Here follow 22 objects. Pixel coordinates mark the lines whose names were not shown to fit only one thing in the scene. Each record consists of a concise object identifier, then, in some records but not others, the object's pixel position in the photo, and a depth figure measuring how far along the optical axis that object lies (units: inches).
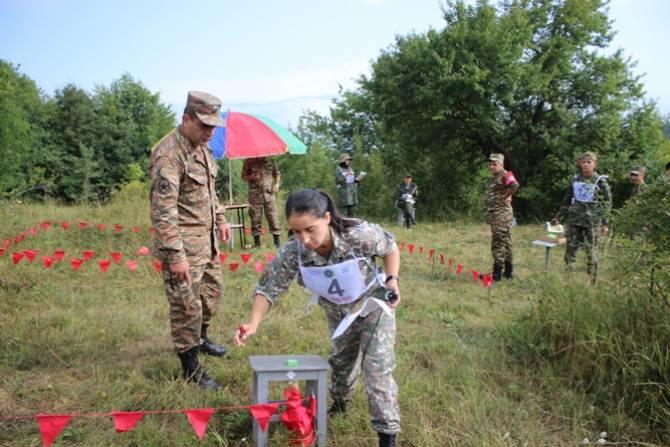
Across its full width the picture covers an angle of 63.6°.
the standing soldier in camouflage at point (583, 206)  267.0
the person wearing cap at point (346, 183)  557.9
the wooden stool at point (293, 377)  110.7
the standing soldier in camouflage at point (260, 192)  360.8
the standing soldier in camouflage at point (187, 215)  135.0
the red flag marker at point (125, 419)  100.9
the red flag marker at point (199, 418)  105.5
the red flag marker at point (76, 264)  248.0
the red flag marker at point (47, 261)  257.7
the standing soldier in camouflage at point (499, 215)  287.7
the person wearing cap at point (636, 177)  289.3
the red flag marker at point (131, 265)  249.9
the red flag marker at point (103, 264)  242.8
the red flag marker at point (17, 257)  249.5
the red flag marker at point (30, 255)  252.1
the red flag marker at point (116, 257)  282.8
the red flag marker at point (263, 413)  107.5
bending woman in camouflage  104.3
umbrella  324.8
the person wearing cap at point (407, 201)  591.8
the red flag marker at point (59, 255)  267.6
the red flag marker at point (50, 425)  98.2
